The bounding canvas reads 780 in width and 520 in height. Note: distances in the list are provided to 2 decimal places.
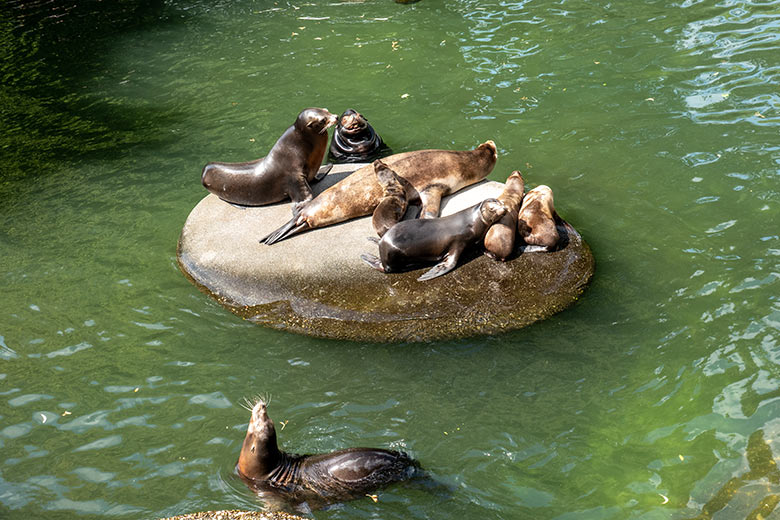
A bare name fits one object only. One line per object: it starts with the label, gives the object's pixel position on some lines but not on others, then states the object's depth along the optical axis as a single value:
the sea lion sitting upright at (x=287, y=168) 16.23
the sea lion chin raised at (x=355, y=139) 18.86
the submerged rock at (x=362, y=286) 13.11
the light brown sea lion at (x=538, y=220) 14.15
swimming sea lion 9.99
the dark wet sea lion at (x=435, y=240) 13.68
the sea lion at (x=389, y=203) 14.73
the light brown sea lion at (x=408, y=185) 15.46
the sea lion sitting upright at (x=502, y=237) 13.80
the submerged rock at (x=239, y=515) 10.01
